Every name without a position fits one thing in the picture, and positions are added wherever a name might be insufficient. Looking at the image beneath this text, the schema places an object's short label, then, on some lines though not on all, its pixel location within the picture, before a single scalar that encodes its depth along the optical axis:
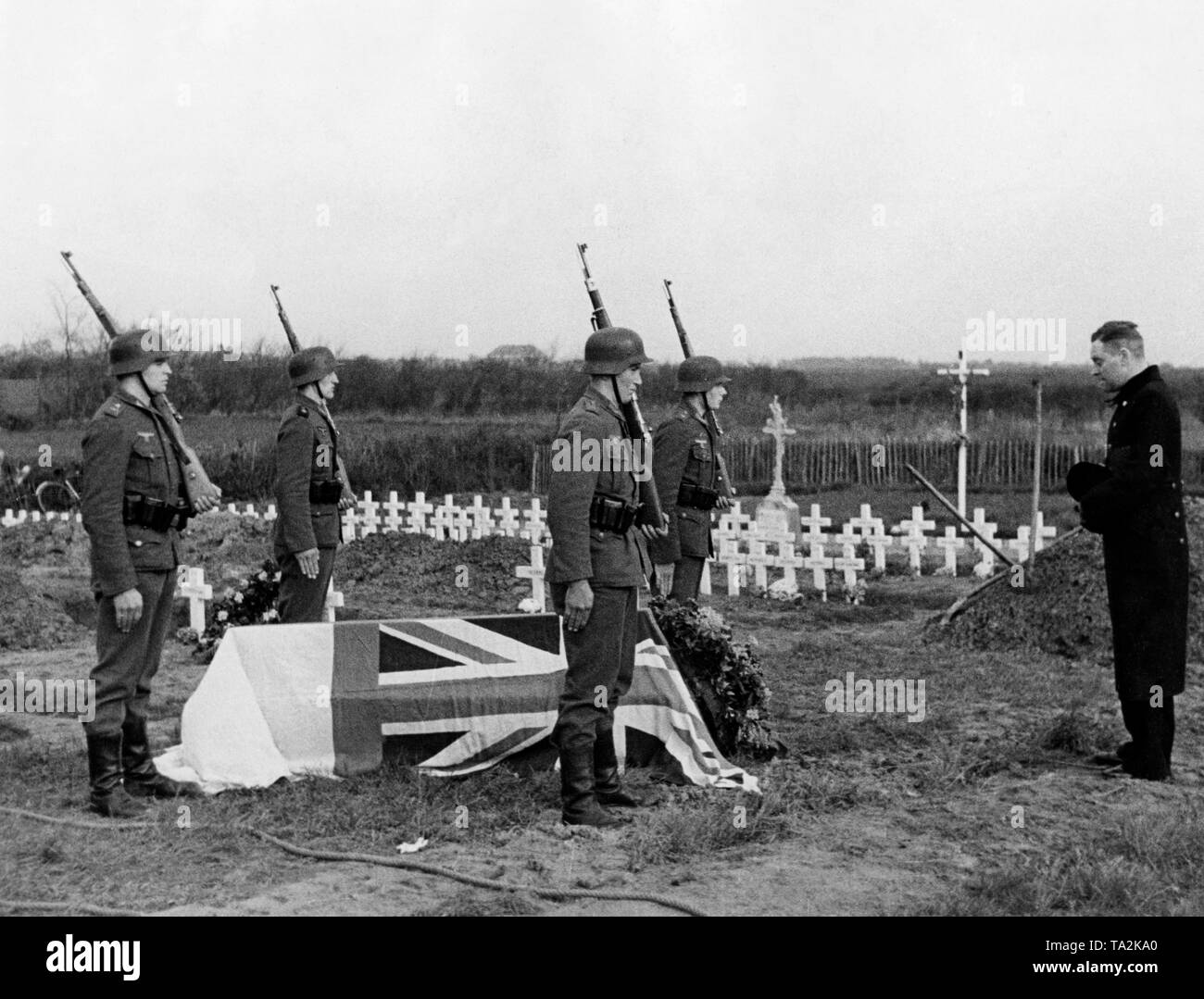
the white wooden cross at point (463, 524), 19.75
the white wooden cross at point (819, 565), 15.13
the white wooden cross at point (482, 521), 19.47
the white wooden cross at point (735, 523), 16.08
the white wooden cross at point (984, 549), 15.11
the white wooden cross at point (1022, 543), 15.09
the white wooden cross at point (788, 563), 15.15
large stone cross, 16.38
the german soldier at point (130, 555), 6.64
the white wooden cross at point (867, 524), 16.45
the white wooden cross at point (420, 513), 20.05
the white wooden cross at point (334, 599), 12.28
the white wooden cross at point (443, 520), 19.98
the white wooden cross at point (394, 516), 20.38
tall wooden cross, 17.28
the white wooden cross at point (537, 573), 13.37
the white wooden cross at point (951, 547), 16.23
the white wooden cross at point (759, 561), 15.57
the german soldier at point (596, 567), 6.29
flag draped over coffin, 6.98
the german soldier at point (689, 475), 9.74
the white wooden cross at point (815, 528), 15.73
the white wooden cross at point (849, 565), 15.01
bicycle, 26.17
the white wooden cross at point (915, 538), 16.41
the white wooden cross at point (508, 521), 18.97
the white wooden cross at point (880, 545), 16.31
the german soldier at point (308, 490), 8.27
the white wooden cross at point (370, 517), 20.34
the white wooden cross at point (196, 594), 12.43
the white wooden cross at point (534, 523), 18.19
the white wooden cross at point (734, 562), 15.31
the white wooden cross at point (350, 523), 20.02
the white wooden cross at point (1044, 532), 14.50
